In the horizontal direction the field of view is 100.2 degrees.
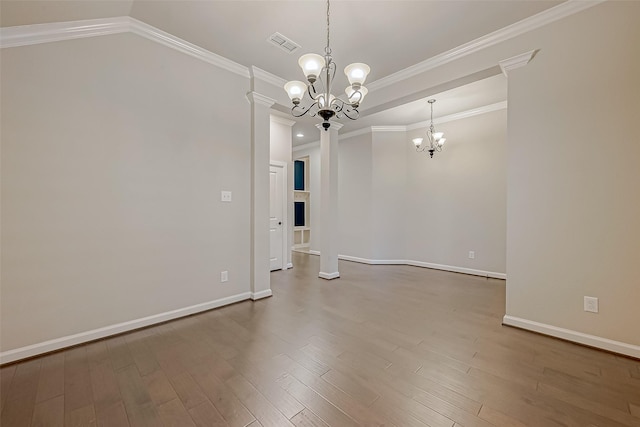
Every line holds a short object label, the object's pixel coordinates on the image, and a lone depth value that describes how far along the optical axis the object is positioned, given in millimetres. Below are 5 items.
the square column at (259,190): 3510
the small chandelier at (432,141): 4754
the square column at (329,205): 4574
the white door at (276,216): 5152
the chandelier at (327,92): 2000
